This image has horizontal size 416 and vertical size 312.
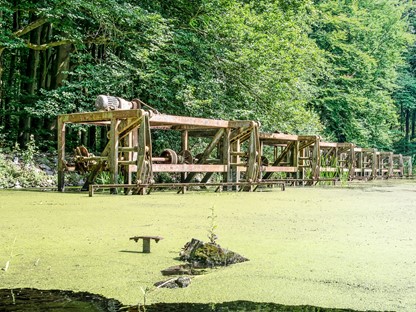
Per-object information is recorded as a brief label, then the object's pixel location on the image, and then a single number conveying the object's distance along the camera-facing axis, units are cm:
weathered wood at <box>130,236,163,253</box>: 292
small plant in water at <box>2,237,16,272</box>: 244
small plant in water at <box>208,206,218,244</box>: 280
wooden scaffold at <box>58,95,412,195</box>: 721
